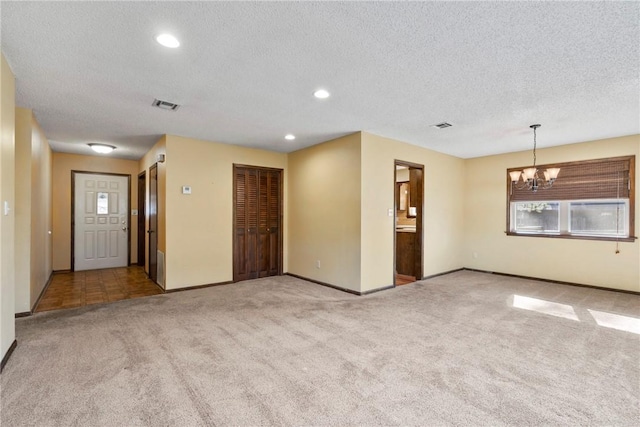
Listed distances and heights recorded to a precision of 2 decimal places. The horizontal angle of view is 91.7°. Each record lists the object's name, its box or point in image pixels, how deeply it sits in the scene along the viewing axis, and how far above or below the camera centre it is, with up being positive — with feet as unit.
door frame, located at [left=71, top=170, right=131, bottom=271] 21.27 -0.07
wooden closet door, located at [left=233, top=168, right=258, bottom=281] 18.72 -0.76
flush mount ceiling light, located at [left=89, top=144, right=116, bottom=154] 18.38 +3.89
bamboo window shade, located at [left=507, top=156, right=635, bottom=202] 16.33 +1.85
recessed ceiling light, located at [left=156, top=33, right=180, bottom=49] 7.16 +4.06
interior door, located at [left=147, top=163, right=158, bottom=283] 17.78 -0.67
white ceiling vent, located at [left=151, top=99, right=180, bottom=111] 11.41 +4.05
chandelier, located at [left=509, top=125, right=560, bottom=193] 14.99 +1.92
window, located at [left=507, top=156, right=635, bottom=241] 16.42 +0.59
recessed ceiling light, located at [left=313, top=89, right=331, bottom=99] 10.37 +4.07
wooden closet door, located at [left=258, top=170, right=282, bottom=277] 19.92 -0.61
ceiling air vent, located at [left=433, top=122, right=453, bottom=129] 14.19 +4.08
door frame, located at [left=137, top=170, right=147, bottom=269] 22.56 -0.66
